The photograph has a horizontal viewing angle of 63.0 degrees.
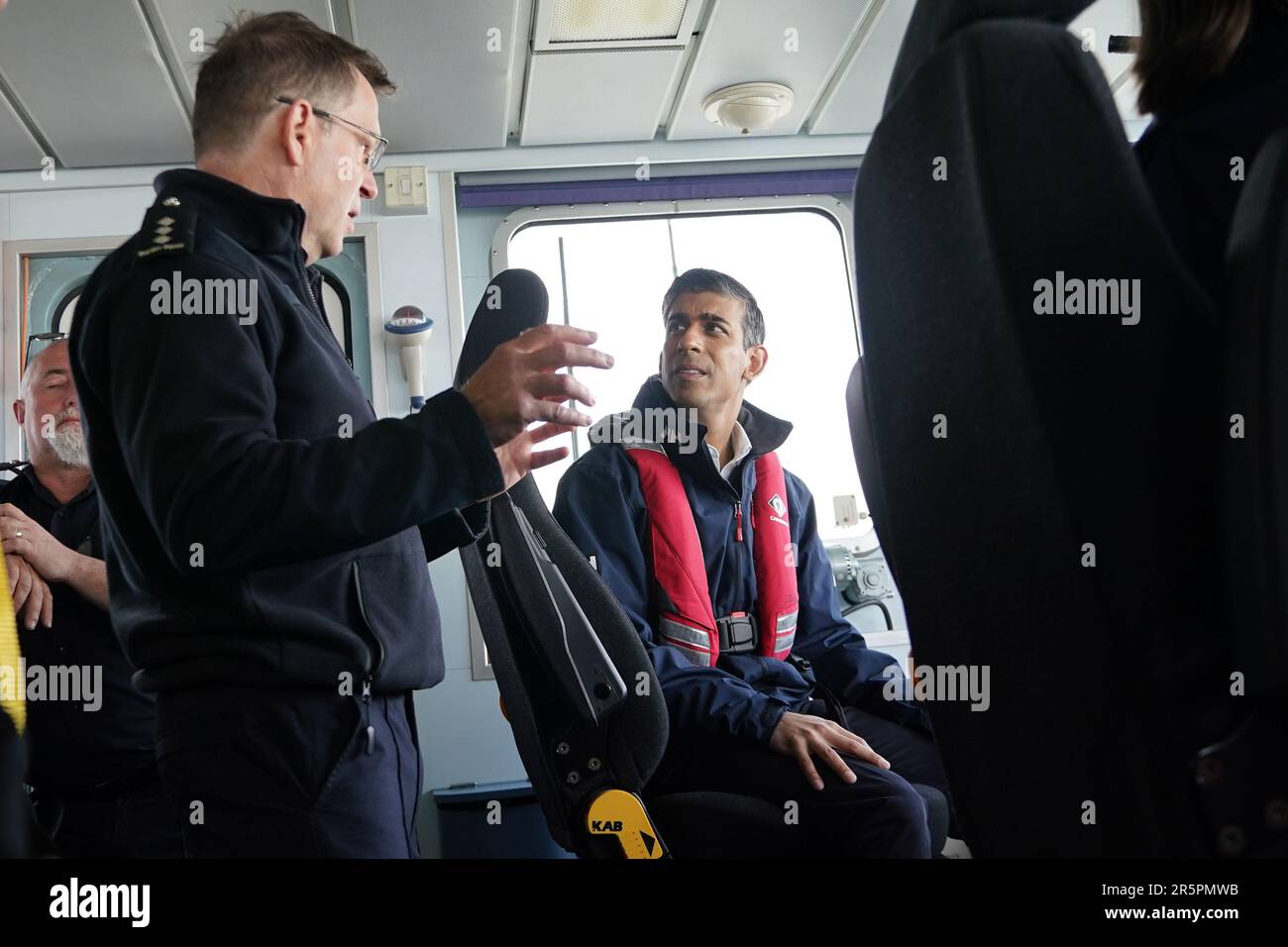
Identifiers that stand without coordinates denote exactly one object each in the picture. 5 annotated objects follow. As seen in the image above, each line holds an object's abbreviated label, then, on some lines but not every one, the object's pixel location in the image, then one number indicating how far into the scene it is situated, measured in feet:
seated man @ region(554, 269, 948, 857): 6.48
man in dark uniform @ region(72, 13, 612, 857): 3.56
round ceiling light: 12.96
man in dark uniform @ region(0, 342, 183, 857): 7.50
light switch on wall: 13.57
